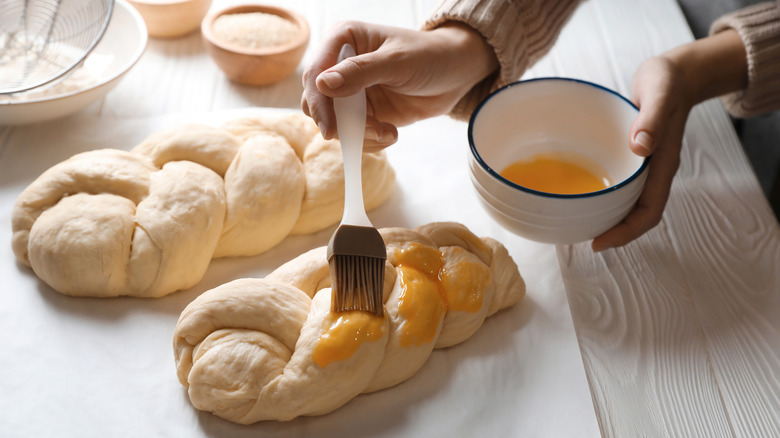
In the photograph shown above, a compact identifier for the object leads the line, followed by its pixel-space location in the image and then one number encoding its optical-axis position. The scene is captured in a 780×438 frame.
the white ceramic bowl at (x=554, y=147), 0.90
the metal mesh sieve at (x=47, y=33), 1.05
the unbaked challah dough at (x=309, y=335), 0.85
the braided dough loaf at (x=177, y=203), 0.91
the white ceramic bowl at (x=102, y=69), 1.00
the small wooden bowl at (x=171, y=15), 1.13
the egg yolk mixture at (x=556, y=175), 0.95
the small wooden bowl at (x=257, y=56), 1.08
